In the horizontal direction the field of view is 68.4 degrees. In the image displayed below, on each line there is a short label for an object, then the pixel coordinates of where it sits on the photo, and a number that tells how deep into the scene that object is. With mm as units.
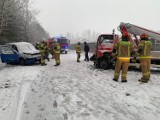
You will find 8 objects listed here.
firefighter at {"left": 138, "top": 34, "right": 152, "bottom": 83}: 4740
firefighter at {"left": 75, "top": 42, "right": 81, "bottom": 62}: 9034
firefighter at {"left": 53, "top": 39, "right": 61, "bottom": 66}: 7582
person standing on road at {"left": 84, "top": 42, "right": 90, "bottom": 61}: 9455
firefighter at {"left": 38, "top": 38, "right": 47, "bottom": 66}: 7896
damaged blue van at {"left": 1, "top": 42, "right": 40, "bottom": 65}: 7987
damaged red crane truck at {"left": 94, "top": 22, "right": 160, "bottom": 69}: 6326
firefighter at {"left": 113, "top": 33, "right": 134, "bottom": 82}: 4740
